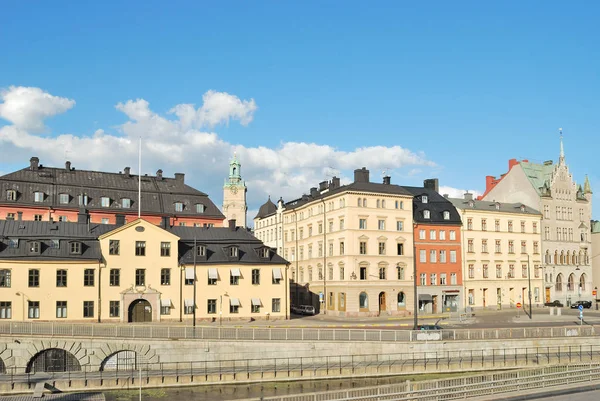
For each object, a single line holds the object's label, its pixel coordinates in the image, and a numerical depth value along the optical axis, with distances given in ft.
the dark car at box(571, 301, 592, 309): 313.65
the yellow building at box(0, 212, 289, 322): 207.10
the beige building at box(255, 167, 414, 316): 270.87
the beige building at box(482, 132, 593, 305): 331.57
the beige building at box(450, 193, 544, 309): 304.50
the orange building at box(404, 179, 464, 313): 289.74
